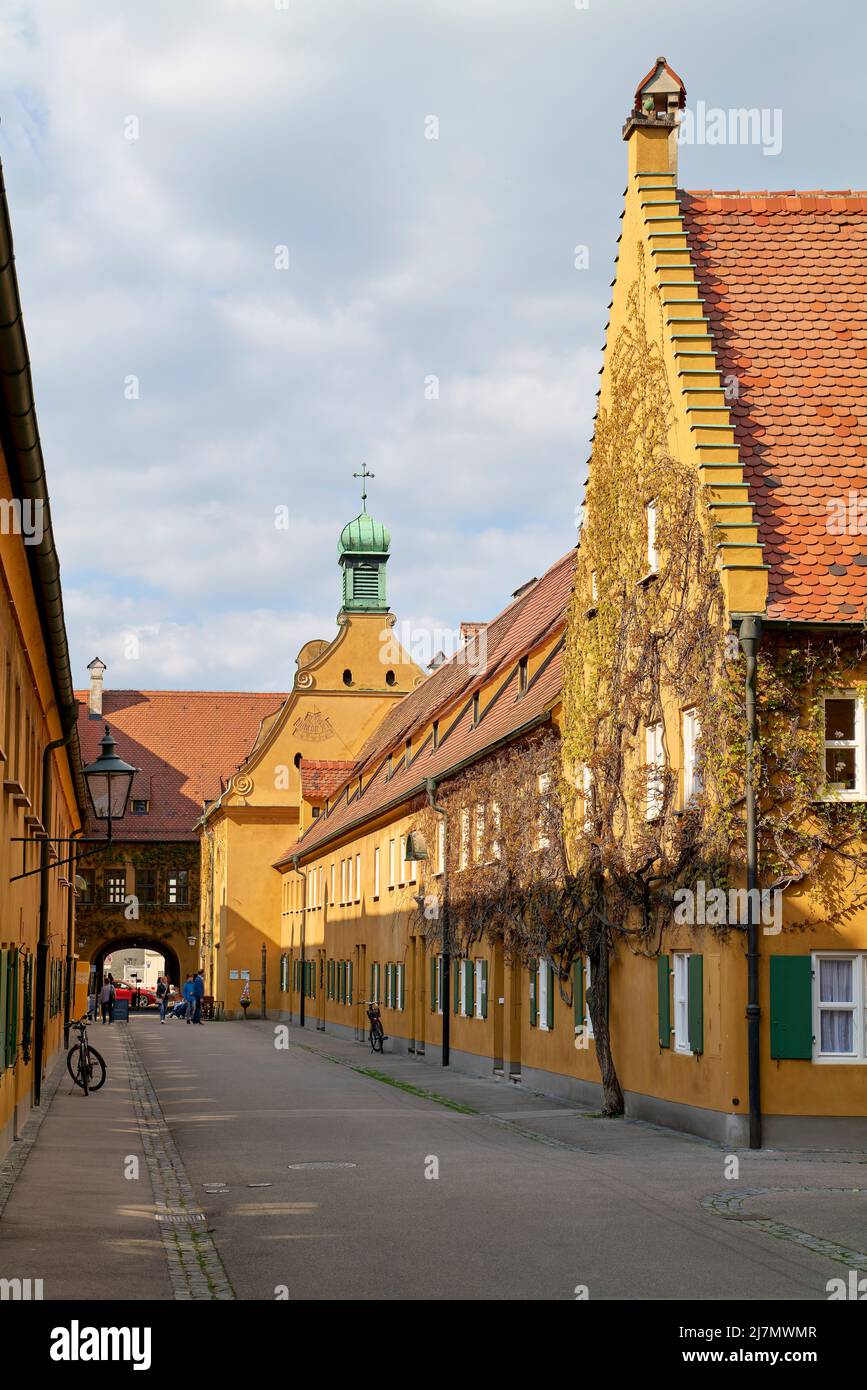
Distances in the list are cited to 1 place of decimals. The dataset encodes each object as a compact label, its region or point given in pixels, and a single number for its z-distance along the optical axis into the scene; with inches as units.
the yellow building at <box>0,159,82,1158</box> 482.9
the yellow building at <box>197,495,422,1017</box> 2652.6
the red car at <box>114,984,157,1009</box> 3000.7
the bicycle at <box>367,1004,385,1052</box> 1569.9
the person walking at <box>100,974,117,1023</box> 2318.7
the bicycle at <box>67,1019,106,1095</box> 1038.4
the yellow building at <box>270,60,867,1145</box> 728.3
